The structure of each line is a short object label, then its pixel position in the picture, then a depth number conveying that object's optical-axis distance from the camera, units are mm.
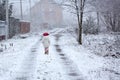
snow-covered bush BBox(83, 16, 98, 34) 43531
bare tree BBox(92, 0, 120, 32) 42375
